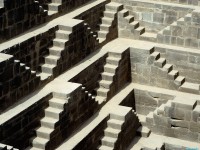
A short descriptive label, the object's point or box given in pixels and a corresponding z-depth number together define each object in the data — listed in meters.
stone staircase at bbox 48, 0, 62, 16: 17.55
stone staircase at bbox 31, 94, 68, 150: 13.88
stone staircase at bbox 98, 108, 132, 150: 15.42
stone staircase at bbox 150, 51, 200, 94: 17.56
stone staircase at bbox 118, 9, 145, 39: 19.39
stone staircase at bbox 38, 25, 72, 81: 15.72
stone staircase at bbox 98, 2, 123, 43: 18.91
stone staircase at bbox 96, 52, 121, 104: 17.01
